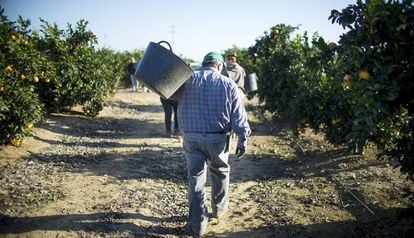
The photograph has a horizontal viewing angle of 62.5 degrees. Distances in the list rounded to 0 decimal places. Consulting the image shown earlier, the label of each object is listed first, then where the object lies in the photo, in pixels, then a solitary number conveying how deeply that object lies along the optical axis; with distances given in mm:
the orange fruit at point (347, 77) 3316
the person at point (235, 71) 7562
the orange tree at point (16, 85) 6172
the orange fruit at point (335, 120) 6088
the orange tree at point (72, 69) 8828
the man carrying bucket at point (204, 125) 3939
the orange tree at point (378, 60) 2912
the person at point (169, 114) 8344
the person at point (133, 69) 17597
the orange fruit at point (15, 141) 6420
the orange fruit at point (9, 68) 6179
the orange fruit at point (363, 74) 3075
